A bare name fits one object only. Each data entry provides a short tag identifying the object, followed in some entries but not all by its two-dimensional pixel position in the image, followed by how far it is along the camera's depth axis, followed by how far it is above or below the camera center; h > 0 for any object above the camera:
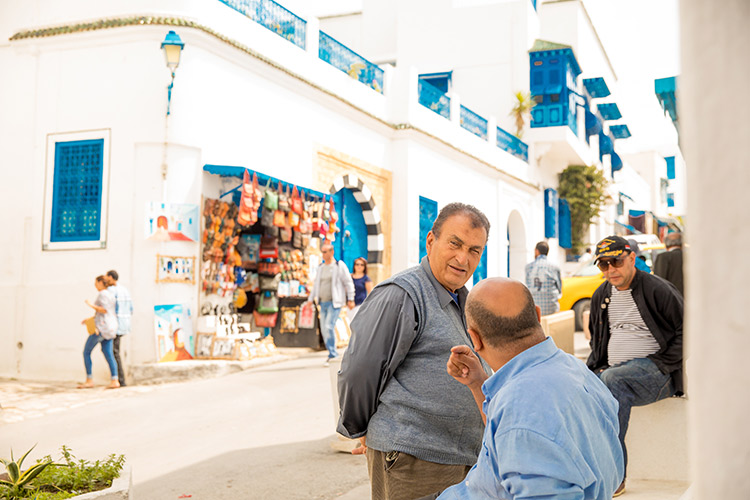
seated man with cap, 4.66 -0.24
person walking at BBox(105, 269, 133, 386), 9.80 -0.24
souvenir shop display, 11.09 +0.72
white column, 0.87 +0.07
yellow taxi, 14.31 +0.21
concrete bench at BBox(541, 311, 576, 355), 7.62 -0.34
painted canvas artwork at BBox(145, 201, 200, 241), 10.35 +1.06
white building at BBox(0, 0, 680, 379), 10.56 +2.62
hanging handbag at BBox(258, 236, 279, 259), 12.23 +0.81
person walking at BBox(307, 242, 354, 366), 10.98 +0.07
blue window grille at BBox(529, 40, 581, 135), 23.25 +7.06
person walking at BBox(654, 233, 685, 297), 8.65 +0.45
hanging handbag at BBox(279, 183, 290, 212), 11.97 +1.62
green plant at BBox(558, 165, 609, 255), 27.25 +4.04
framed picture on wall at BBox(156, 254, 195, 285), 10.38 +0.37
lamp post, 10.27 +3.55
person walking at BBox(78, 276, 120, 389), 9.63 -0.50
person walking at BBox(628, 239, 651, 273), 10.32 +0.53
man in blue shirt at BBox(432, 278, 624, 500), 1.69 -0.30
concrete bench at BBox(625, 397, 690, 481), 5.06 -1.02
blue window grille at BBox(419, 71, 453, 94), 24.20 +7.48
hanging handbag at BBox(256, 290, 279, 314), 12.24 -0.14
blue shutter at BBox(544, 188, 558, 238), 25.69 +2.97
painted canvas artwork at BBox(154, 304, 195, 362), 10.17 -0.56
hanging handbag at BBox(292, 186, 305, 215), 12.26 +1.60
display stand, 12.57 -0.72
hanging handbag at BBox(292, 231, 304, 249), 12.67 +0.99
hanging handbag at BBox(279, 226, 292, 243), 12.38 +1.06
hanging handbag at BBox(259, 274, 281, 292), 12.26 +0.22
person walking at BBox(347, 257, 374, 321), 11.52 +0.23
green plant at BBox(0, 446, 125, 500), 3.36 -0.91
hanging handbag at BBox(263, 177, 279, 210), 11.57 +1.58
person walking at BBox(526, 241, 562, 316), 10.49 +0.26
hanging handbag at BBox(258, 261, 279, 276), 12.23 +0.46
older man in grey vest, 2.69 -0.39
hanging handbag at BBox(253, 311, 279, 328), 12.34 -0.43
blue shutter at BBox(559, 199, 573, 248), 27.00 +2.77
